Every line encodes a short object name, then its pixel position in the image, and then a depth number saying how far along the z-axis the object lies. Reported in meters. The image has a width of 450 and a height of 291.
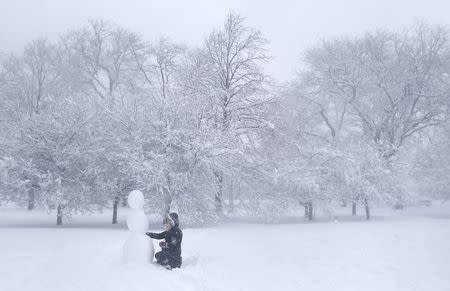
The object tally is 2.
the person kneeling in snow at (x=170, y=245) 10.52
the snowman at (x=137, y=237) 10.20
